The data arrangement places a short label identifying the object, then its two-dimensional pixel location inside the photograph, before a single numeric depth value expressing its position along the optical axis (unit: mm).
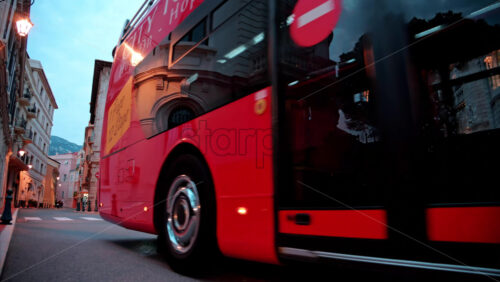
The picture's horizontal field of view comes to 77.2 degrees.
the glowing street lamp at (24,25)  7996
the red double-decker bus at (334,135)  1406
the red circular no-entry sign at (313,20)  1904
